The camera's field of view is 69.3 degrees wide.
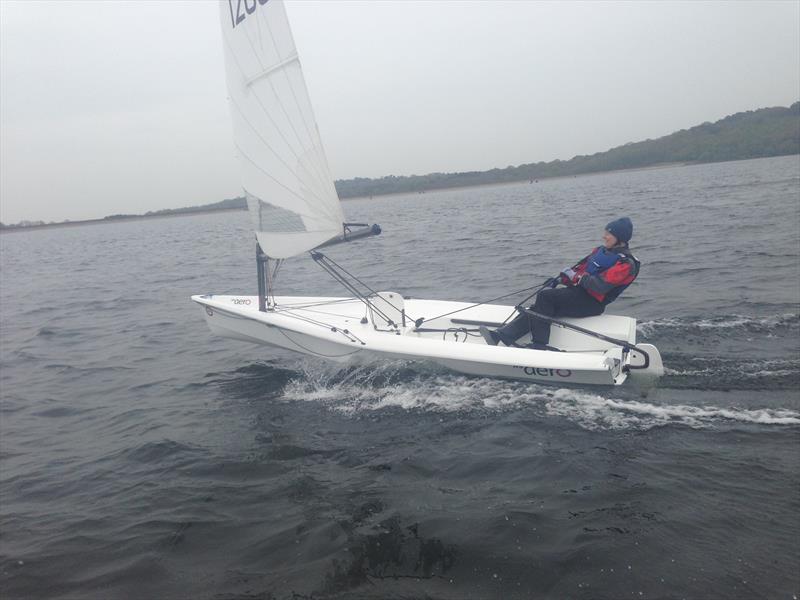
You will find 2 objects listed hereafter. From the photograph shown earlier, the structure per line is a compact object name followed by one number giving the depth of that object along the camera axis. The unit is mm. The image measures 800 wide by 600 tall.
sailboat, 5555
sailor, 5520
